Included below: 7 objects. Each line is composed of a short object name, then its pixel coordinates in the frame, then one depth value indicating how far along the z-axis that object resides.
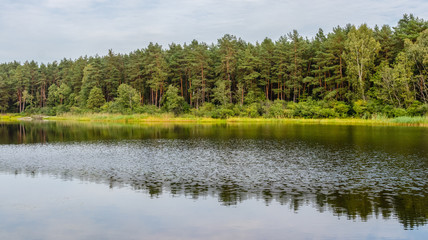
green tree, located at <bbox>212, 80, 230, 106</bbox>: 74.94
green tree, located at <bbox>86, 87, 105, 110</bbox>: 94.88
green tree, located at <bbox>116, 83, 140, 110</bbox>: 80.24
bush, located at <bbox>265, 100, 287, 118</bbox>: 70.00
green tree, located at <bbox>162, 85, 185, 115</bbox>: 78.69
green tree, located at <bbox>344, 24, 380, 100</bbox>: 64.50
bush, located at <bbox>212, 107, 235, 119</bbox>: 72.31
